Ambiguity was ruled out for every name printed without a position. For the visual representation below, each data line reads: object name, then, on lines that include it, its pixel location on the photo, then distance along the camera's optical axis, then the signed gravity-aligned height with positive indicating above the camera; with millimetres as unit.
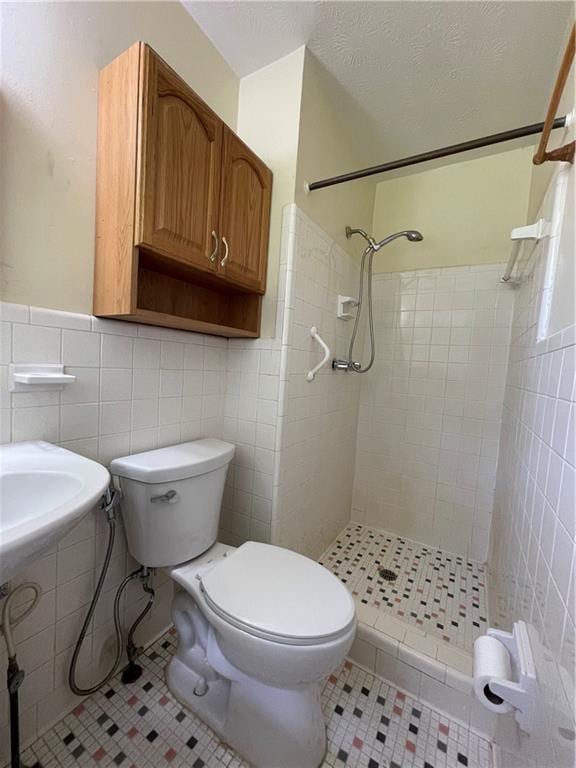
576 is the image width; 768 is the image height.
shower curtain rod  901 +757
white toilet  797 -677
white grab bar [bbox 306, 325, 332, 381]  1441 +50
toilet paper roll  627 -600
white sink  485 -276
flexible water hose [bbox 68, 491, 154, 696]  948 -867
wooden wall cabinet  850 +496
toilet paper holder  583 -595
